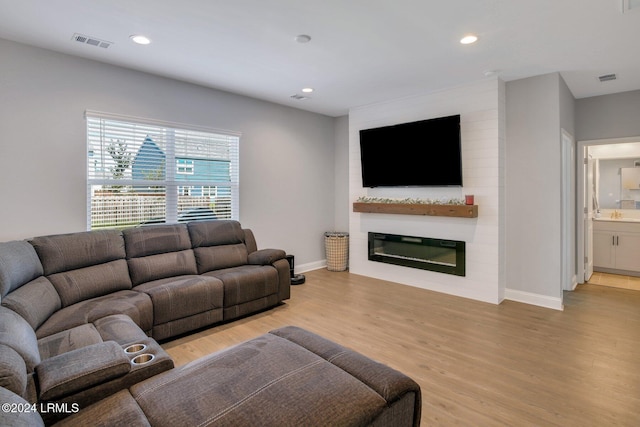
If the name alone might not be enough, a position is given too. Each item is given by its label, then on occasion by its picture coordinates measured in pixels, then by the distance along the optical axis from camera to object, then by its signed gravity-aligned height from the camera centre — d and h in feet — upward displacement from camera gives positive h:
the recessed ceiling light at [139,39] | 9.68 +5.12
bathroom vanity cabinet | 16.78 -1.98
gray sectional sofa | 4.24 -2.48
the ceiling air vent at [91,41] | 9.71 +5.15
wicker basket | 18.89 -2.31
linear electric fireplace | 14.49 -2.06
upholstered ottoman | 4.13 -2.53
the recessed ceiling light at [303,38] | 9.62 +5.04
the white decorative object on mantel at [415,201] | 14.49 +0.39
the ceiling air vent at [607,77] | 12.60 +5.01
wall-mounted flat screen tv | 14.21 +2.56
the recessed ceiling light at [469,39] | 9.60 +4.98
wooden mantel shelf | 13.67 +0.00
